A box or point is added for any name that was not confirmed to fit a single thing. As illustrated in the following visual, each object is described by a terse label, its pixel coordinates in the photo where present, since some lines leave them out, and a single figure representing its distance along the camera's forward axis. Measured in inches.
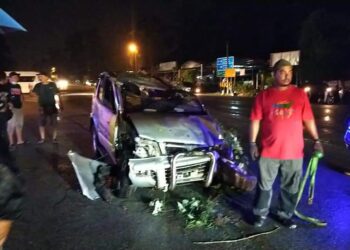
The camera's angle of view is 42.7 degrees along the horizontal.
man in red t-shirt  191.5
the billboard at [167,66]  2238.1
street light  1402.6
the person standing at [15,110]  407.2
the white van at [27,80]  1741.3
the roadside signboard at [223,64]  1701.5
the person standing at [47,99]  426.3
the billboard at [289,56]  1414.9
